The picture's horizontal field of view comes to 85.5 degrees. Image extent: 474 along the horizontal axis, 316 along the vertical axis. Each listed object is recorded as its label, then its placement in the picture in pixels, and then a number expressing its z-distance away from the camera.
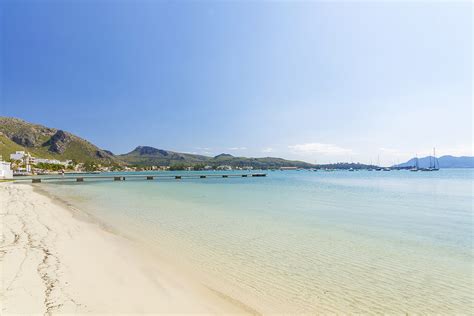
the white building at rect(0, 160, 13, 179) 63.53
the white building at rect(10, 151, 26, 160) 124.47
